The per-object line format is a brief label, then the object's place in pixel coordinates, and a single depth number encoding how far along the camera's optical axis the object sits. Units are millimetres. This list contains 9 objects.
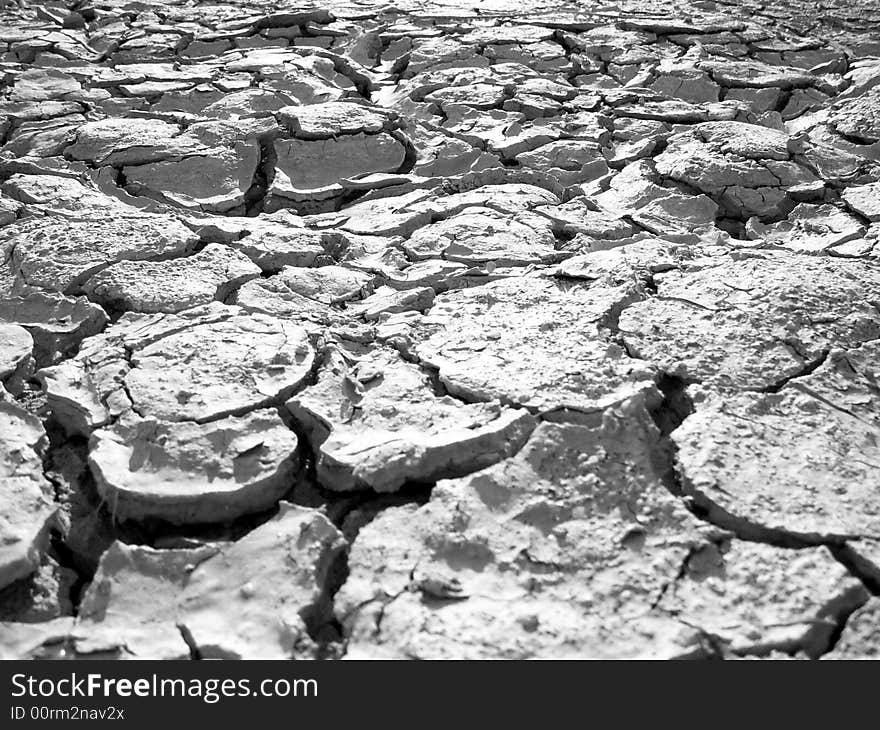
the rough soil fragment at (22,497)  1078
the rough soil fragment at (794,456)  1121
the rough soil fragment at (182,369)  1340
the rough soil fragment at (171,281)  1654
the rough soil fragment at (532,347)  1346
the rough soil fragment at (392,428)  1215
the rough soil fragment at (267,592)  991
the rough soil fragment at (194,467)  1178
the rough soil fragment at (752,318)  1417
